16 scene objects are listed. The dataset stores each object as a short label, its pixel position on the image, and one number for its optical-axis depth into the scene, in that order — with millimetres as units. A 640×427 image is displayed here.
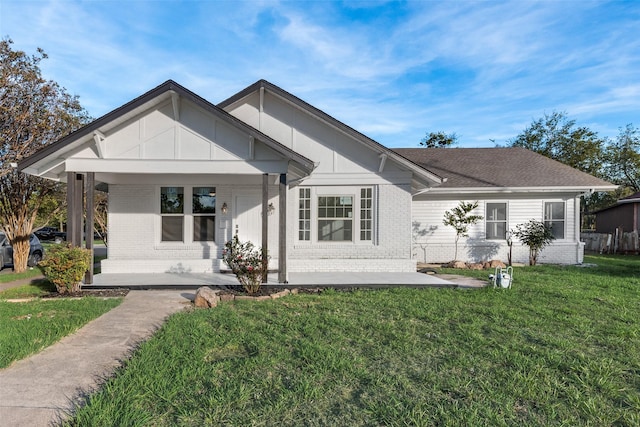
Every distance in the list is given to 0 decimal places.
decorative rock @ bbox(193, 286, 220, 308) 6840
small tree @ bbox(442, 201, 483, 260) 13188
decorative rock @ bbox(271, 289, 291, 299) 7661
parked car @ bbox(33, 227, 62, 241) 30784
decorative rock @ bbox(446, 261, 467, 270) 12829
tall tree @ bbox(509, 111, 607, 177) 31359
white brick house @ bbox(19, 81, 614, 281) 10602
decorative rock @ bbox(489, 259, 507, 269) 12781
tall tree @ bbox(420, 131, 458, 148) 34469
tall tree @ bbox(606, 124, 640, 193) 34341
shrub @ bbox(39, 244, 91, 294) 7723
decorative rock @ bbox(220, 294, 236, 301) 7422
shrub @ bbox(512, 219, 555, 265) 13014
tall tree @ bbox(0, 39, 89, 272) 11031
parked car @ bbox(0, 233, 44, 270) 12195
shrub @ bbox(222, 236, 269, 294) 7777
